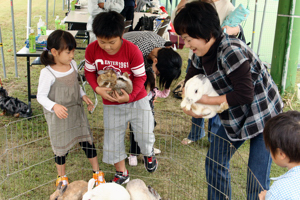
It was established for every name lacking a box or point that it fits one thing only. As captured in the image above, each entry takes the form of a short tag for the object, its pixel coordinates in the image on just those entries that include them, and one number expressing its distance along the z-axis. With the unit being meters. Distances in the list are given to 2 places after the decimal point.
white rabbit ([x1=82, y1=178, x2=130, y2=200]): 1.51
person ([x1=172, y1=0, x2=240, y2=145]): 2.21
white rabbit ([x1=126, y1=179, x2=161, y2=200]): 1.68
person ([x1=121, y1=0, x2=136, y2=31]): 4.73
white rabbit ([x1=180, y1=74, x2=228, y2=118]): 1.45
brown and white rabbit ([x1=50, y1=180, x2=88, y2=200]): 1.69
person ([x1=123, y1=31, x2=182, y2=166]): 1.92
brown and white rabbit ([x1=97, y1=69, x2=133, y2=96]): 1.80
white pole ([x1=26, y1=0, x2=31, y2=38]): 4.05
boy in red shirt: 1.76
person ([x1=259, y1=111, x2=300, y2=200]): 0.98
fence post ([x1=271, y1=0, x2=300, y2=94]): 3.41
